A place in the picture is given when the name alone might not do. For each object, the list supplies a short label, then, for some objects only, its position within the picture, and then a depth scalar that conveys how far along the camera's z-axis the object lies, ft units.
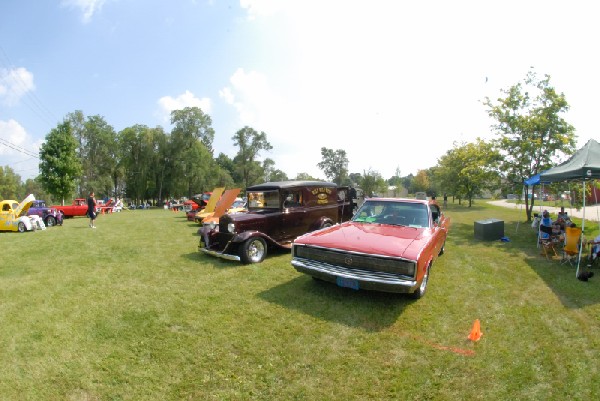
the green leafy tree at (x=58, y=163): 100.63
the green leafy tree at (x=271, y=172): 237.88
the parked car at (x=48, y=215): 54.95
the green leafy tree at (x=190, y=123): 150.59
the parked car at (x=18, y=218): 45.80
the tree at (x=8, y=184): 223.92
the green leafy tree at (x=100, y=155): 150.41
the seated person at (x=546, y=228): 29.99
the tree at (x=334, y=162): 287.07
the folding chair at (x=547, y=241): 27.48
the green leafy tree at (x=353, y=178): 167.83
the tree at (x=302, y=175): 251.62
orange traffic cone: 12.89
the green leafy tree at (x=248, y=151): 193.88
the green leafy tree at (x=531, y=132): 46.26
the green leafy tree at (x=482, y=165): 50.29
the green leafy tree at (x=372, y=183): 160.66
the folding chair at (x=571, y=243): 24.88
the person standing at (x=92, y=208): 49.11
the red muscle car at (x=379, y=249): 14.61
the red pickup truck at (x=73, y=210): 71.46
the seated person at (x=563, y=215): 33.50
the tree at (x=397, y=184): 198.90
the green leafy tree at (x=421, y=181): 207.71
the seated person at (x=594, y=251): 23.35
